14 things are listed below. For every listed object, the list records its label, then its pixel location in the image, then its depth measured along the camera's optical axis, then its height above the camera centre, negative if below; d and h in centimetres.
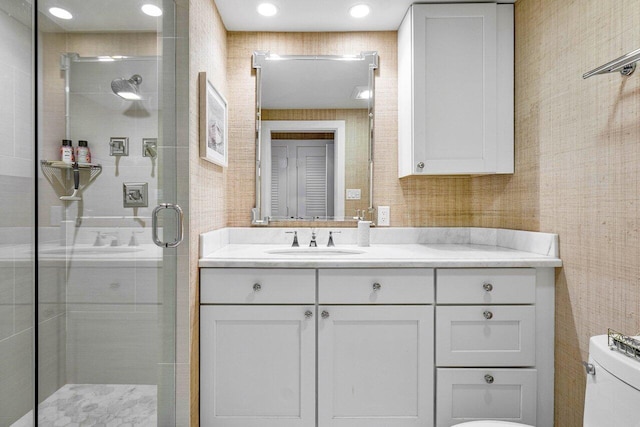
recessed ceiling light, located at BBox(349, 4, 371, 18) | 202 +107
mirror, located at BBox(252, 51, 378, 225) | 224 +42
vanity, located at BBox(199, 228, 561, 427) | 166 -59
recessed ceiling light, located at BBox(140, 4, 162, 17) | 132 +71
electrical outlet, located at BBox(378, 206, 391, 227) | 230 -5
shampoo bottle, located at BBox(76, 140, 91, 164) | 99 +14
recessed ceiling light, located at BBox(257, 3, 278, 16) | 199 +106
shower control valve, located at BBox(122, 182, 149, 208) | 122 +4
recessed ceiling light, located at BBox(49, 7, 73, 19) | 88 +46
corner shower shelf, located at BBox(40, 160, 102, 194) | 89 +8
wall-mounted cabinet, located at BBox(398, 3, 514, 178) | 198 +63
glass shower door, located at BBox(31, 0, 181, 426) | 91 -3
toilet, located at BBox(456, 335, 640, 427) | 95 -47
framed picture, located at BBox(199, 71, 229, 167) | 171 +41
